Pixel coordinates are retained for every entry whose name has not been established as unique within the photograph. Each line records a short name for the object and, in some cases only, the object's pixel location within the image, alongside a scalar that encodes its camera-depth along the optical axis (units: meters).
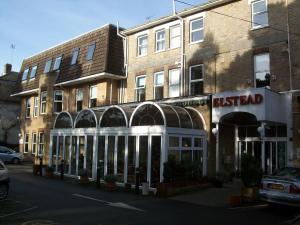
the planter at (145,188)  13.10
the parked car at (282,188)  9.80
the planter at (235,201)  11.06
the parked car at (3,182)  10.50
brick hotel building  14.10
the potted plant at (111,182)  13.90
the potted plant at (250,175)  11.64
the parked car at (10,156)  25.54
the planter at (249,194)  11.49
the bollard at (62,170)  17.15
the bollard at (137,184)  13.15
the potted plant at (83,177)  15.56
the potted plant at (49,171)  17.82
